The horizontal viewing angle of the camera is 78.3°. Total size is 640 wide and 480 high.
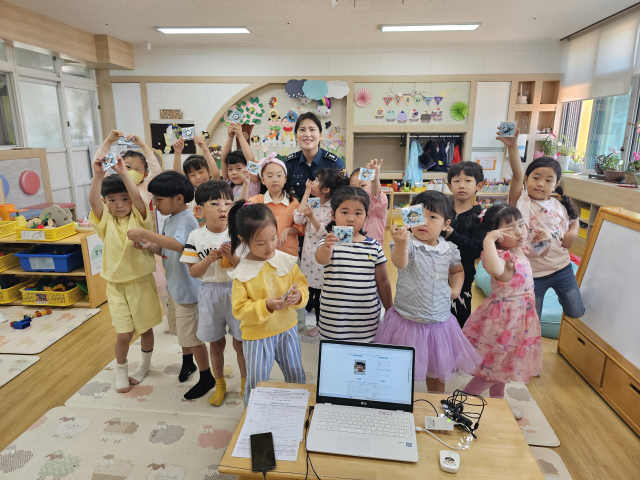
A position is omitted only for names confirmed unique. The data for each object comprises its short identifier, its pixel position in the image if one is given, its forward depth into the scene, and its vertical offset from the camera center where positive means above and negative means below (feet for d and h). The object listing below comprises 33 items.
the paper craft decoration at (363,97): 19.21 +2.44
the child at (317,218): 7.76 -1.40
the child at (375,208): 8.16 -1.29
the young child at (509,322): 5.99 -2.64
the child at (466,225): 6.67 -1.30
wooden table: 3.73 -3.00
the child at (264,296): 5.07 -1.89
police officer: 8.61 -0.27
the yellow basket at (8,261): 11.28 -3.30
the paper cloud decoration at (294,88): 19.29 +2.86
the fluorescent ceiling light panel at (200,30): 16.28 +4.78
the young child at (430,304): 5.71 -2.24
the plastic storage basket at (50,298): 10.98 -4.18
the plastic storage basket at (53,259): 10.86 -3.09
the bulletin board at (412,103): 19.12 +2.18
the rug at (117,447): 5.72 -4.61
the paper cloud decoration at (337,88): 19.22 +2.86
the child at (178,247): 6.66 -1.69
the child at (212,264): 6.12 -1.78
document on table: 4.00 -2.92
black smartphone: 3.78 -2.95
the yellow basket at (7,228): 11.22 -2.33
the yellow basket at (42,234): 10.73 -2.38
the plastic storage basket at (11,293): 11.28 -4.17
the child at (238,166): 8.98 -0.43
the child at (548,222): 7.07 -1.28
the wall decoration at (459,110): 19.07 +1.85
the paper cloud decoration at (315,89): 19.17 +2.81
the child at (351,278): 5.86 -1.90
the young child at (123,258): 6.81 -1.93
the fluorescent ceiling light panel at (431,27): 15.75 +4.84
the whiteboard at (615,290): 6.70 -2.52
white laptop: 4.21 -2.70
